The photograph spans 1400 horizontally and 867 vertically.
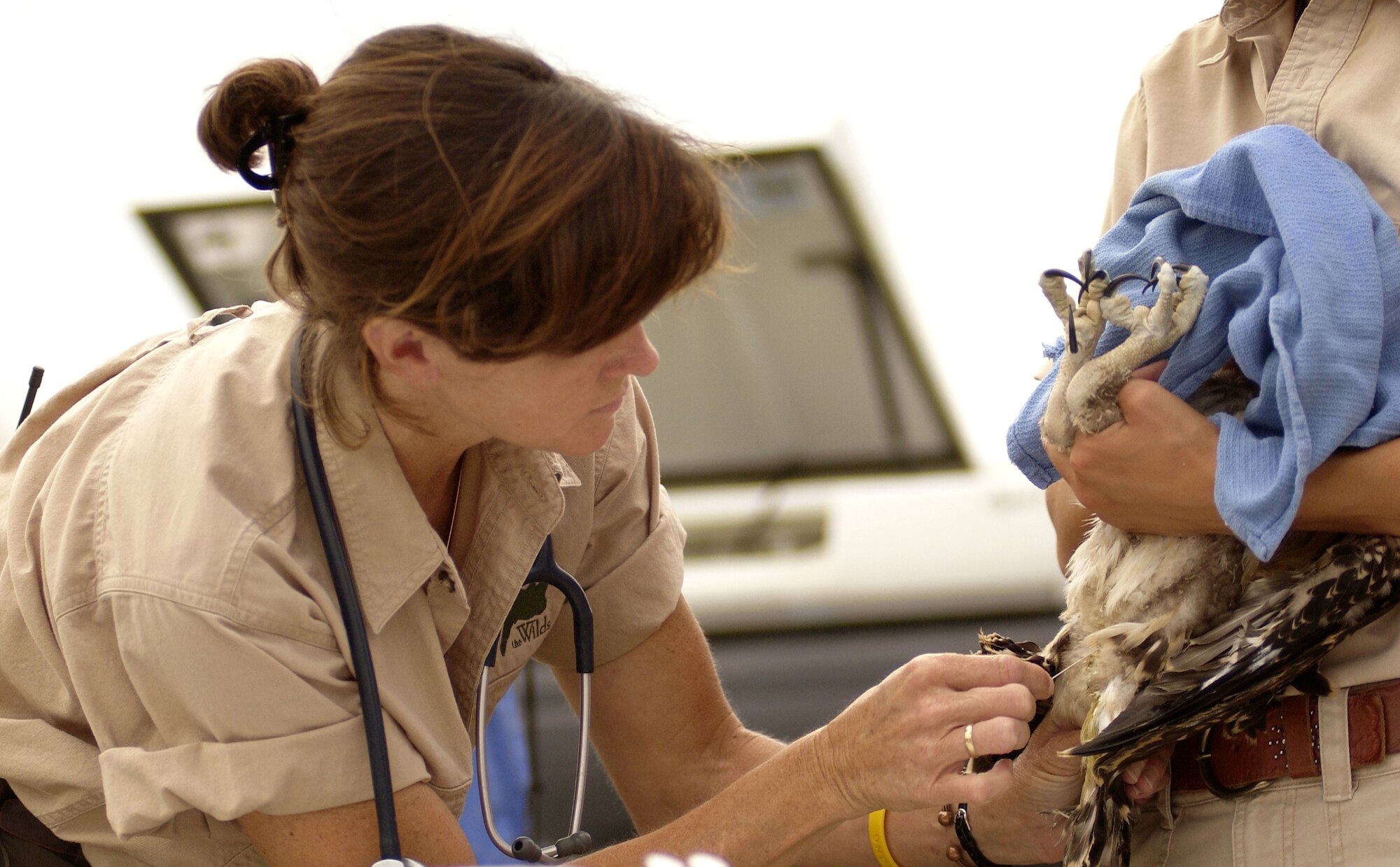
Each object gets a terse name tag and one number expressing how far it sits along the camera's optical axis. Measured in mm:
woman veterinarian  3248
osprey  3238
